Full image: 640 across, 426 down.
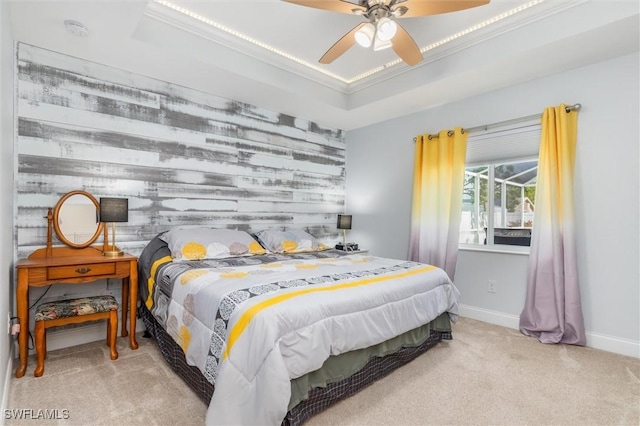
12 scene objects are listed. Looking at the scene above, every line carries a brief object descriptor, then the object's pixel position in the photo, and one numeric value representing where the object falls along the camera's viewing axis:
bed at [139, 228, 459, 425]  1.46
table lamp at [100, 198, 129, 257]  2.62
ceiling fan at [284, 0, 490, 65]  1.94
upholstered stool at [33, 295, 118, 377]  2.14
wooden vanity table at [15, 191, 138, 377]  2.14
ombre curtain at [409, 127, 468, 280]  3.56
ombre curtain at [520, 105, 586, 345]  2.79
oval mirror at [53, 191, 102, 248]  2.62
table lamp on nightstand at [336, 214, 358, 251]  4.54
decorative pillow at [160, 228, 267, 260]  2.75
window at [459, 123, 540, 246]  3.30
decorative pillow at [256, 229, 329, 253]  3.46
